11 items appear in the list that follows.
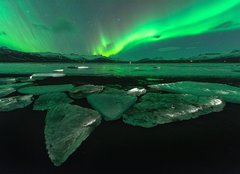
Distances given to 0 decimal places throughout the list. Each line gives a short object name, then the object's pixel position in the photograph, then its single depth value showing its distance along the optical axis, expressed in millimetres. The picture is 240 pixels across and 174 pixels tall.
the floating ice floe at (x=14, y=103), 4126
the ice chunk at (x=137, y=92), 5614
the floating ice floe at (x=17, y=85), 7177
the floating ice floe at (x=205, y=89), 5255
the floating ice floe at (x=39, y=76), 11934
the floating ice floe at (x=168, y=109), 3281
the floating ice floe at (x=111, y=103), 3673
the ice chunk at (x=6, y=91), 5567
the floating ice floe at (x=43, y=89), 6127
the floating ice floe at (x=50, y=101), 4319
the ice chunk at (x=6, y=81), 8704
